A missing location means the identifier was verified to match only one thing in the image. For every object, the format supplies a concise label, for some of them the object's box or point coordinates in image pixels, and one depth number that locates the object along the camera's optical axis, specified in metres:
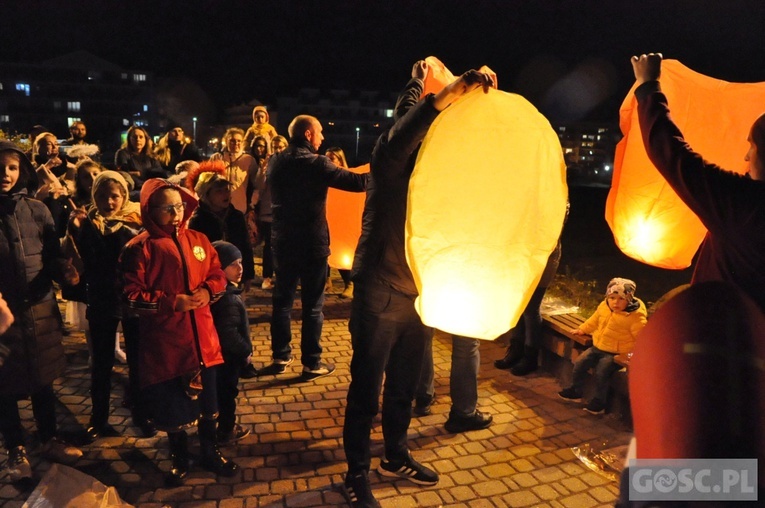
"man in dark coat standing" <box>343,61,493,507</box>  3.13
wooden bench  5.14
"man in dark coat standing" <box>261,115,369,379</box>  4.89
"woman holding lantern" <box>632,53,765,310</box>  1.84
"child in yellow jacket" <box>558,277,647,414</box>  4.59
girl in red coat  3.33
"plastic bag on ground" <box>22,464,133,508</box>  3.10
